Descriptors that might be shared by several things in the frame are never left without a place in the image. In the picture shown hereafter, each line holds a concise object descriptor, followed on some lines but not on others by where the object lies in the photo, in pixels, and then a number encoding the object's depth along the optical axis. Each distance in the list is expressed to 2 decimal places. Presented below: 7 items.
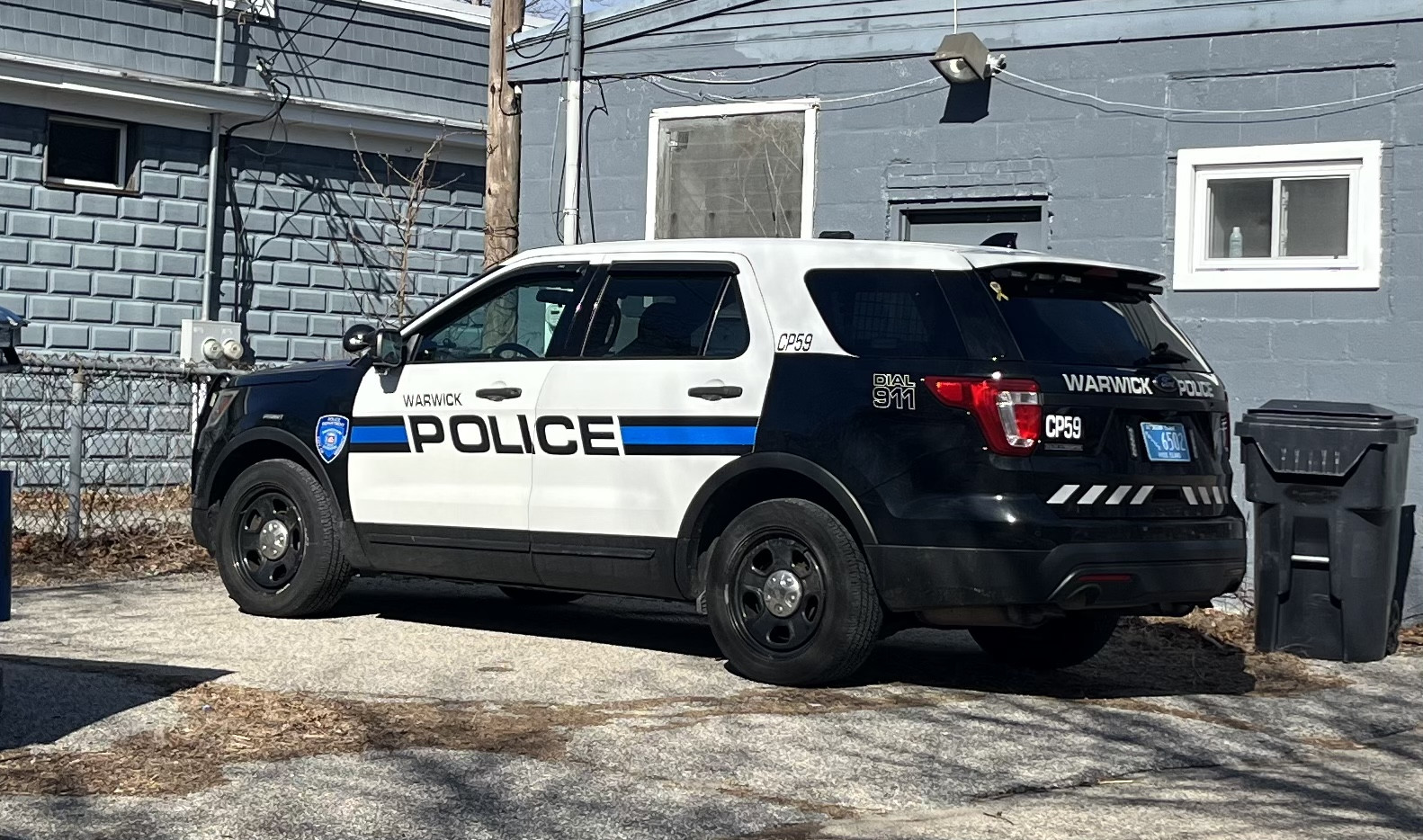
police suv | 7.14
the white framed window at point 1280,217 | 10.60
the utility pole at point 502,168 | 13.18
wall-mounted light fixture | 11.51
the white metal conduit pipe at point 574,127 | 12.99
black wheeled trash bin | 9.13
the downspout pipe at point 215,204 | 16.84
